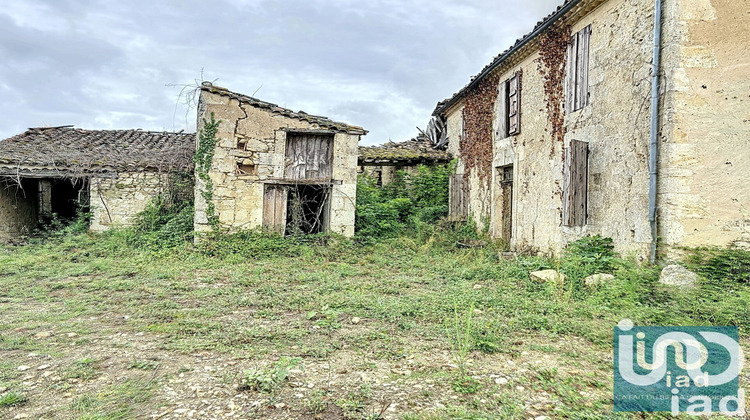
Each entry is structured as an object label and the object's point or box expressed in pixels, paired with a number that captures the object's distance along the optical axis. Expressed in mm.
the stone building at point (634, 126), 5496
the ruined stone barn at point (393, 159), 13234
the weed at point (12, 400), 2664
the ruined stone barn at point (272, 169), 9289
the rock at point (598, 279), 5527
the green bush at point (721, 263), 5152
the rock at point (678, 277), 5133
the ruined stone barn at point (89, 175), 10219
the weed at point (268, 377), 2926
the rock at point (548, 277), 5884
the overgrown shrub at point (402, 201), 10891
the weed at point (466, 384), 2890
